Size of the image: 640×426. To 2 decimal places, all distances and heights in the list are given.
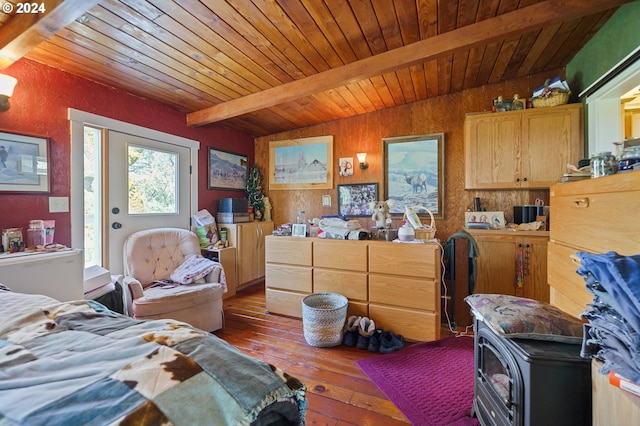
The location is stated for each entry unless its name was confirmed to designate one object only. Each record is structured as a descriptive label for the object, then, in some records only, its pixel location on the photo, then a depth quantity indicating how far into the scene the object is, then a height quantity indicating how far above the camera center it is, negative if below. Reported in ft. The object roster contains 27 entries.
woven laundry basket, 7.20 -3.16
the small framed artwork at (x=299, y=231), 9.24 -0.74
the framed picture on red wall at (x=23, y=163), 6.32 +1.21
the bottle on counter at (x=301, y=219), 11.91 -0.44
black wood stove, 3.14 -2.12
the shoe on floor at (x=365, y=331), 7.29 -3.46
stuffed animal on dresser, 8.58 -0.11
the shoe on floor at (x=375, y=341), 7.14 -3.61
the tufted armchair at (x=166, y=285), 7.06 -2.24
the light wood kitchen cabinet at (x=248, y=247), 11.68 -1.72
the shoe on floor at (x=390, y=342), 7.07 -3.63
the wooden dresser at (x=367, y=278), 7.38 -2.12
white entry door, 8.60 +0.85
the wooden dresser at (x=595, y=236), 2.48 -0.36
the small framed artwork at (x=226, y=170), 12.14 +1.95
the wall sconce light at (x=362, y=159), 12.01 +2.27
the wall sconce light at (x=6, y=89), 6.00 +2.82
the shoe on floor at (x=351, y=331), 7.44 -3.52
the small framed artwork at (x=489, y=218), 9.45 -0.37
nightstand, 10.89 -2.06
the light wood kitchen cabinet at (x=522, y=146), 8.44 +2.08
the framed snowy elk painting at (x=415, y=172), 10.87 +1.58
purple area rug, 5.00 -3.81
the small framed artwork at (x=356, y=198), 12.07 +0.53
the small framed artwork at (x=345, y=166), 12.46 +2.06
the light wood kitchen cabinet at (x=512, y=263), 8.24 -1.74
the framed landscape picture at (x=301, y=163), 12.85 +2.32
